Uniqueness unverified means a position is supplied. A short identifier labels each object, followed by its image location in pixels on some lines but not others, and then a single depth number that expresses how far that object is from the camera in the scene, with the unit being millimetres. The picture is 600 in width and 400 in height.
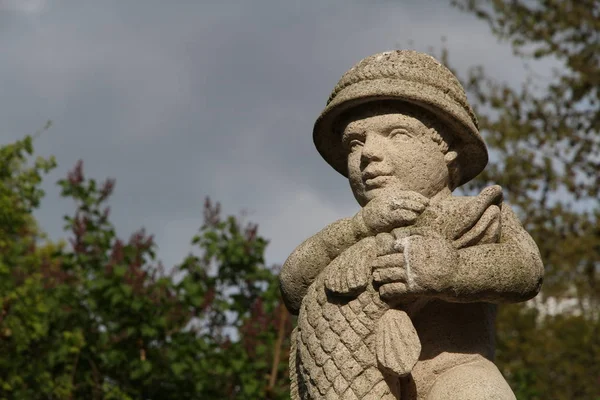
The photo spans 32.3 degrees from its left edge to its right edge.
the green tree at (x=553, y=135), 14391
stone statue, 4250
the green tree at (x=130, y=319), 8938
